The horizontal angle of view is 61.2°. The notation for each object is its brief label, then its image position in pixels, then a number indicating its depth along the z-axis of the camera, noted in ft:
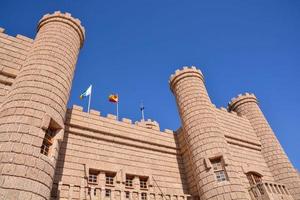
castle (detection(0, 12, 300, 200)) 30.45
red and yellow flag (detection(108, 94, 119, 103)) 66.90
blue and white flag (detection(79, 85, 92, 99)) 60.92
